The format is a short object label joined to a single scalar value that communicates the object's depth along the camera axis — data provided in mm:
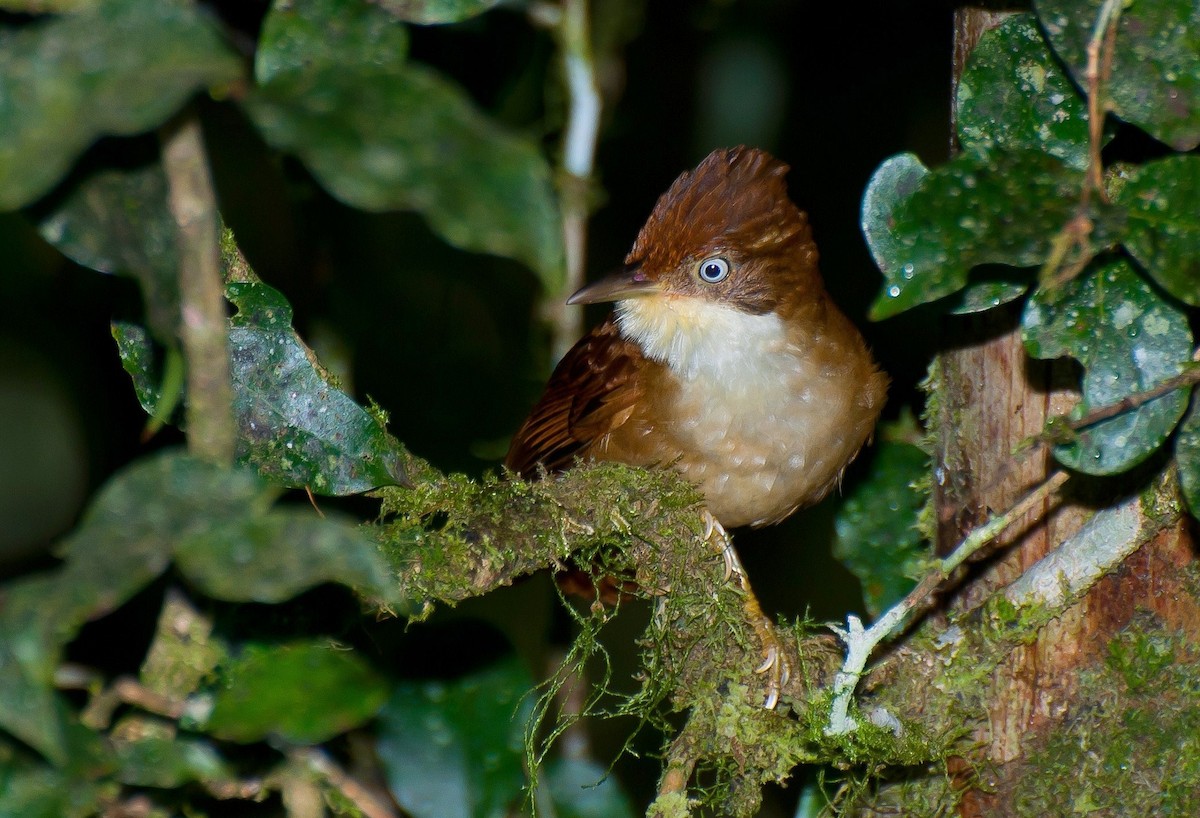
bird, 3196
